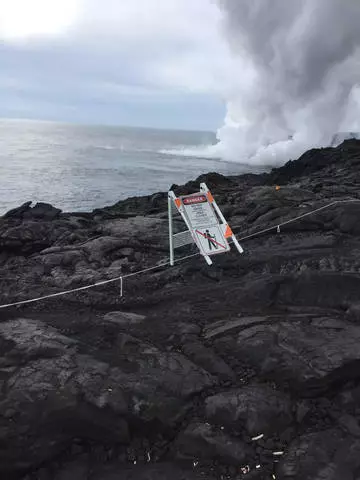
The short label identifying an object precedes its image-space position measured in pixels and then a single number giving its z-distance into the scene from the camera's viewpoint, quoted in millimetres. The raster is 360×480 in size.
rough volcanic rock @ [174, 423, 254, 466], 5094
